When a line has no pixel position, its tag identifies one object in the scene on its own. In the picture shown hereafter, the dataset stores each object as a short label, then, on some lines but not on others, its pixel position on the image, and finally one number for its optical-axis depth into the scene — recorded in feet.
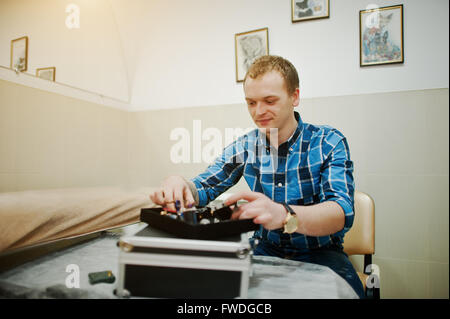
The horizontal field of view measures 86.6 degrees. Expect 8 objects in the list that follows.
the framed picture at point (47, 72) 4.84
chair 3.46
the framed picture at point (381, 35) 4.31
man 2.34
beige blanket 2.35
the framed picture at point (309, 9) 4.66
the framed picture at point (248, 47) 5.06
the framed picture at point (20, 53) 4.40
